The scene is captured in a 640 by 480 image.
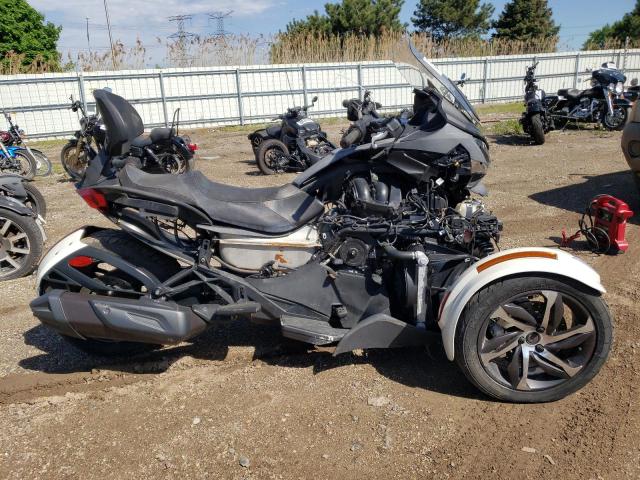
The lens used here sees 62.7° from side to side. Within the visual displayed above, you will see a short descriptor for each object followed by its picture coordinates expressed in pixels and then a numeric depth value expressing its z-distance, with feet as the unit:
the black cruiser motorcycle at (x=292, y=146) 31.60
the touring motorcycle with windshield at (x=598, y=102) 41.83
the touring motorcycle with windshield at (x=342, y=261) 9.25
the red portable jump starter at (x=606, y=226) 16.05
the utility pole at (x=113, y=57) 63.77
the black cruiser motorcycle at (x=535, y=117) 38.45
